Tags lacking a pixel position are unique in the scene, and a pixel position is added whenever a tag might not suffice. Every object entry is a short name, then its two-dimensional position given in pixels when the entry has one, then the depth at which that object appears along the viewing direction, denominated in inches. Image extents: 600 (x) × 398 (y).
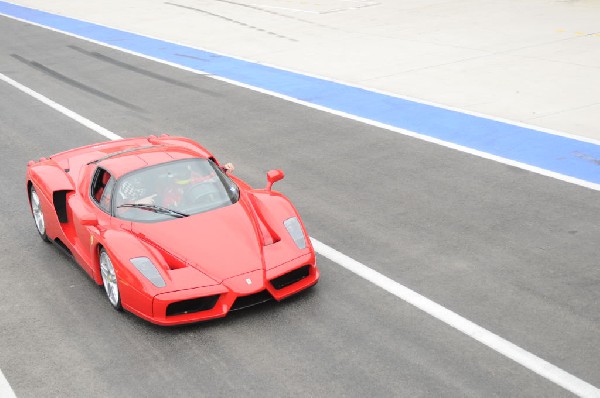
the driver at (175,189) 692.1
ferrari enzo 613.9
